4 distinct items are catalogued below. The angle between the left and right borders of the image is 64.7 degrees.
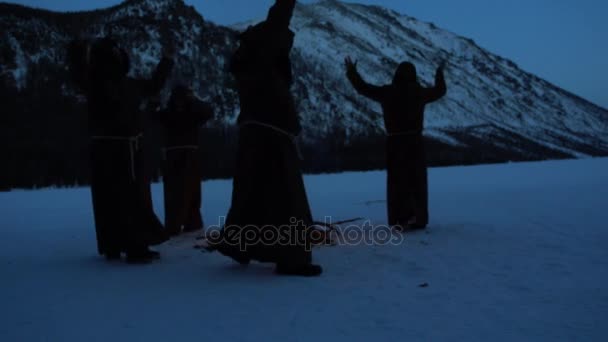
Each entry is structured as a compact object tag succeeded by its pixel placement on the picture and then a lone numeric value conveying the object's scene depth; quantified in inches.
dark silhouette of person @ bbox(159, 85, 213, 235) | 275.4
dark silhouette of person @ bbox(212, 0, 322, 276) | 158.4
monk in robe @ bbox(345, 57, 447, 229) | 253.8
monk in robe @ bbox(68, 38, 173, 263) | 180.2
